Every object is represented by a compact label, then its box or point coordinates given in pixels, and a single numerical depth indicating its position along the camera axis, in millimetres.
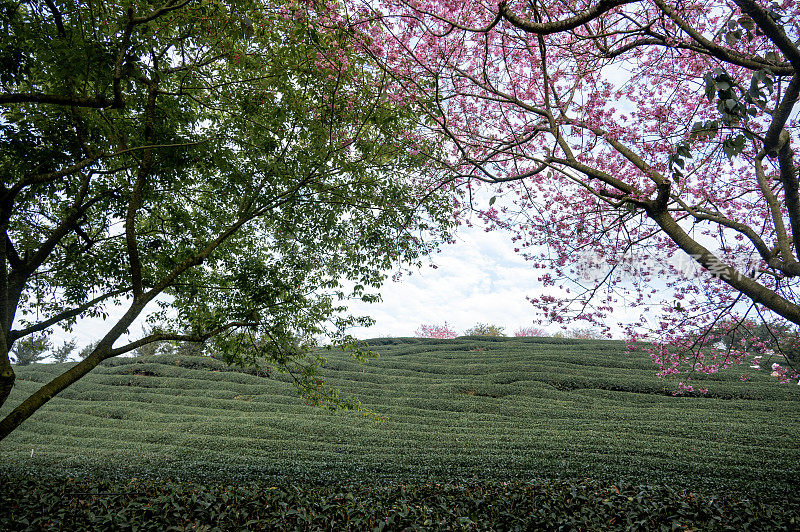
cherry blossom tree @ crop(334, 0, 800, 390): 5066
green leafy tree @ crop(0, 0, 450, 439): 5344
